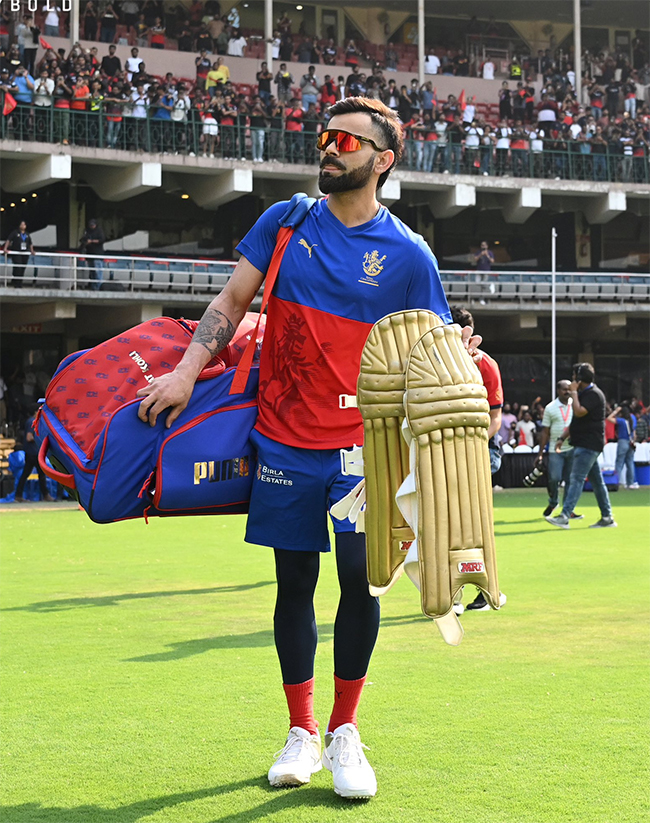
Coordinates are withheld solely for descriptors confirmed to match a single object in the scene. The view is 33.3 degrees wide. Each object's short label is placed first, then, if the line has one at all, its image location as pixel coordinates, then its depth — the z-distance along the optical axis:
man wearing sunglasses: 3.87
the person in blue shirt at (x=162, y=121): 26.67
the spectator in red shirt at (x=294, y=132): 27.98
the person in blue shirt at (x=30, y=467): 19.44
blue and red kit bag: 3.80
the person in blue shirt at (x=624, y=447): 21.83
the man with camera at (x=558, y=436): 15.09
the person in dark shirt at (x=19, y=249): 24.75
